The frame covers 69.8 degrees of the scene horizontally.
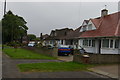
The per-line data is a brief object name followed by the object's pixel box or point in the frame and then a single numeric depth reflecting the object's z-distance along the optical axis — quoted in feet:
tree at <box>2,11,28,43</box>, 95.64
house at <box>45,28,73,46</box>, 72.56
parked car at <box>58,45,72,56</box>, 38.22
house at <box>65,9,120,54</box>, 33.48
